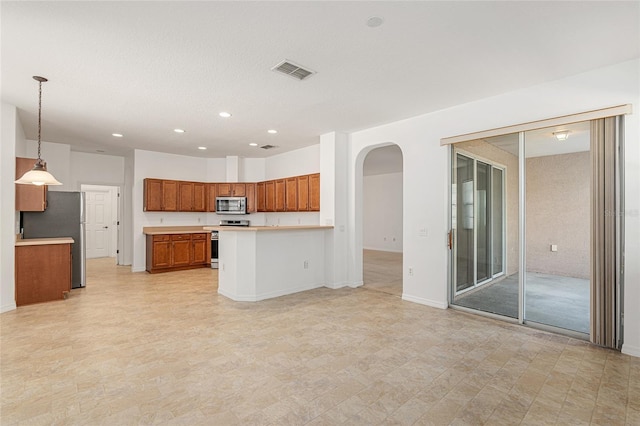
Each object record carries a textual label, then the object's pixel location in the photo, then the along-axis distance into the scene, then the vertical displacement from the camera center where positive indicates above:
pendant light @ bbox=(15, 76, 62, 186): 3.61 +0.42
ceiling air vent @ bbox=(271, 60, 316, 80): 3.04 +1.45
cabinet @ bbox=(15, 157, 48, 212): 4.50 +0.29
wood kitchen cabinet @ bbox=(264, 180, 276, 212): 7.46 +0.42
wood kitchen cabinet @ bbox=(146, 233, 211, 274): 6.79 -0.89
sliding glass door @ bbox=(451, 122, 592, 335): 3.44 -0.16
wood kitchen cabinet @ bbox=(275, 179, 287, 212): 7.14 +0.44
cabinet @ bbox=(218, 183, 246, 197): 7.93 +0.59
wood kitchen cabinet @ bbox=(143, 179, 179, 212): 7.07 +0.41
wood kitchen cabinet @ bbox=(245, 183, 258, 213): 7.91 +0.42
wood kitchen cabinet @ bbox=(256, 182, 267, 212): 7.78 +0.40
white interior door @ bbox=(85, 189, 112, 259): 9.48 -0.32
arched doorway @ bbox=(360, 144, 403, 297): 8.77 +0.10
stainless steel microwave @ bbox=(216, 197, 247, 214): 7.82 +0.20
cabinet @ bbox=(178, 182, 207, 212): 7.56 +0.40
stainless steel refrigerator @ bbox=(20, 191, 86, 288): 5.21 -0.18
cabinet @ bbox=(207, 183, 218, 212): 7.95 +0.46
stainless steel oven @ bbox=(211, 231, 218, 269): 7.38 -0.91
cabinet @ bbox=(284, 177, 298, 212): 6.82 +0.41
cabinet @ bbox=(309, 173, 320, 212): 6.30 +0.43
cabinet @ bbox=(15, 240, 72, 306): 4.43 -0.88
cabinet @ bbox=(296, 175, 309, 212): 6.55 +0.45
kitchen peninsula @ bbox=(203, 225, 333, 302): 4.75 -0.78
